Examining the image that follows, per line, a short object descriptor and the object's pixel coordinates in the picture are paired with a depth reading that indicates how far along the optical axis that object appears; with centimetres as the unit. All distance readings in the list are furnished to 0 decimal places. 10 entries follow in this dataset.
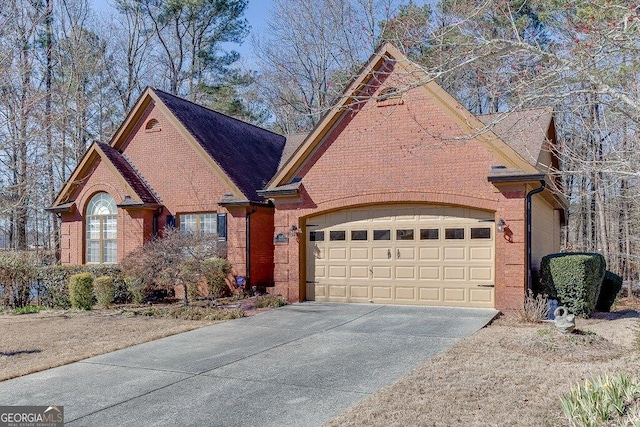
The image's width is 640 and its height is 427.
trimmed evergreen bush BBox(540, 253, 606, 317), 1159
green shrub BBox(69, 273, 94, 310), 1497
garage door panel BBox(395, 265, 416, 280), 1333
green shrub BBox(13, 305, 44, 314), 1502
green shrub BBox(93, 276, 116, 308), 1491
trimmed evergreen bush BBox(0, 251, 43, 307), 1573
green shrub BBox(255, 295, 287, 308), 1381
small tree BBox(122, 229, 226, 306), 1350
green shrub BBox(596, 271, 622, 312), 1448
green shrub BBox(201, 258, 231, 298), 1506
